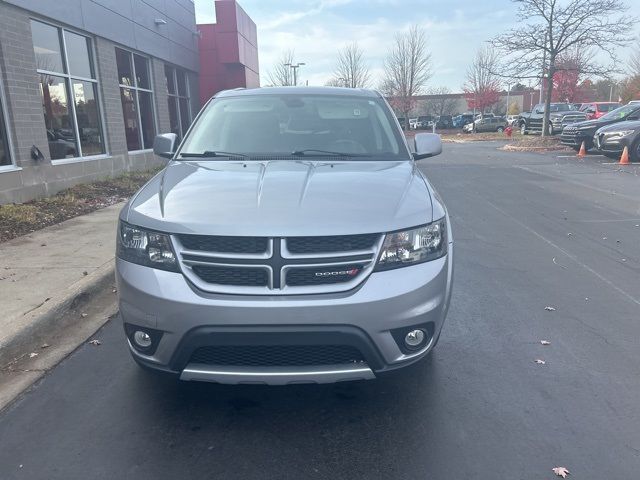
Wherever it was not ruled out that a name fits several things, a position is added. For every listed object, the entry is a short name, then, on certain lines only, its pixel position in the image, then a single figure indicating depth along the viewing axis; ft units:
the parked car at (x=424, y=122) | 182.12
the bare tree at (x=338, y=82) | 157.28
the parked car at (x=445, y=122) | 178.50
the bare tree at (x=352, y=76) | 155.11
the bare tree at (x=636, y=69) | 181.71
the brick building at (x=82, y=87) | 29.81
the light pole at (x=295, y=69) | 139.19
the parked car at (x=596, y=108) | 90.94
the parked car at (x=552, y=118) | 86.33
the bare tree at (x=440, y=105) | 230.27
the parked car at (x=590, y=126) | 60.23
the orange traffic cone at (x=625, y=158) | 52.49
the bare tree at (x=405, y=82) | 152.56
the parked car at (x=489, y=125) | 148.72
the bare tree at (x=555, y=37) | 68.18
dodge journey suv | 8.14
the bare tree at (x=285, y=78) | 151.64
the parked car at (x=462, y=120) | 171.73
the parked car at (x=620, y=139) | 53.47
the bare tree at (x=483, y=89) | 174.46
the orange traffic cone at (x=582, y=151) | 63.00
